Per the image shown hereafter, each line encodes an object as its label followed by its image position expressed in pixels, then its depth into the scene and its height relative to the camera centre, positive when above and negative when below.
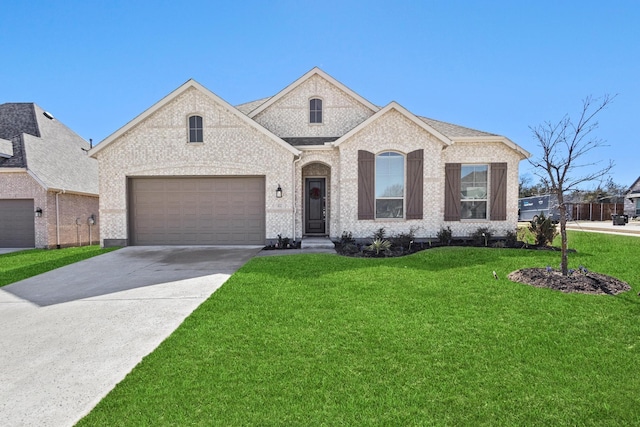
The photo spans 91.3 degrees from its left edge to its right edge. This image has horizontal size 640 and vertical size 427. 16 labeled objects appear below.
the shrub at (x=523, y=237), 11.77 -1.21
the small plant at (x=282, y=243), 10.61 -1.26
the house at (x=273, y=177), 10.97 +1.04
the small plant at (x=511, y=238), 10.51 -1.13
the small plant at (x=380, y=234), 10.83 -0.98
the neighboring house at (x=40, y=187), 12.69 +0.81
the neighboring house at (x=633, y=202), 29.78 +0.29
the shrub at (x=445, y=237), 10.83 -1.09
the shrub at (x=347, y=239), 10.68 -1.15
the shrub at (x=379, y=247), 9.31 -1.23
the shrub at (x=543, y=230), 10.56 -0.86
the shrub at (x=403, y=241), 10.36 -1.19
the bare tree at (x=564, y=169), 5.99 +0.72
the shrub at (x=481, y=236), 10.88 -1.09
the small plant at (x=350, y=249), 9.37 -1.33
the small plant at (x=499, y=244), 10.45 -1.32
